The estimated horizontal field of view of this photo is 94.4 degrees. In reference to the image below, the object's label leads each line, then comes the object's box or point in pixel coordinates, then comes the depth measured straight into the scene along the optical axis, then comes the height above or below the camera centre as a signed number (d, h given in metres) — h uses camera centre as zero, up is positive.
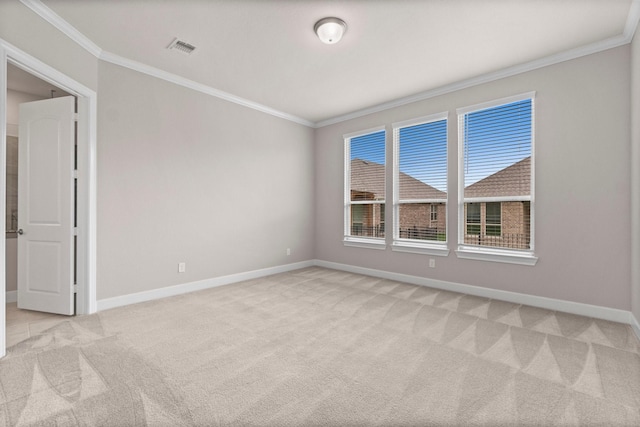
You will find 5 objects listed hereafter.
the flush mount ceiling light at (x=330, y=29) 2.83 +1.80
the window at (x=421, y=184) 4.57 +0.47
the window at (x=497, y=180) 3.80 +0.47
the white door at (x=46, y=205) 3.31 +0.07
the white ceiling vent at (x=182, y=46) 3.23 +1.85
